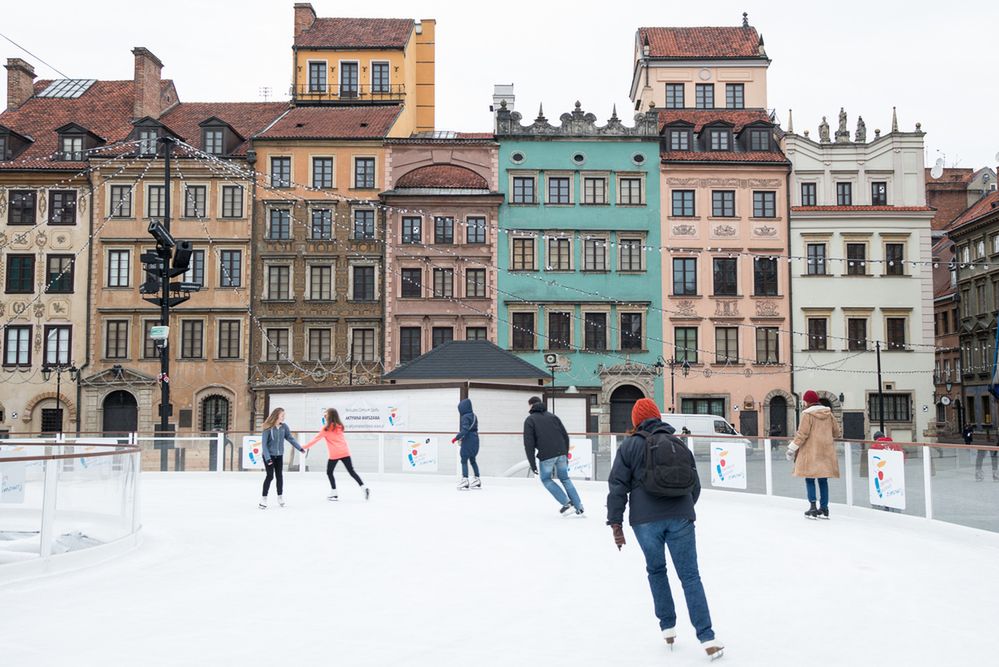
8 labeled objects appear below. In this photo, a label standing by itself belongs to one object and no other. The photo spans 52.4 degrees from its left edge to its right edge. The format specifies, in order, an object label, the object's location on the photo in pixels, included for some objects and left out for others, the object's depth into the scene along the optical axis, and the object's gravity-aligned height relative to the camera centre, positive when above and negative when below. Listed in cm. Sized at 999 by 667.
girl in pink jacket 1705 -96
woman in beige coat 1473 -90
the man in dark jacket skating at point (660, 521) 673 -94
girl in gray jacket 1605 -95
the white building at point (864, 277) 4638 +486
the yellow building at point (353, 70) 5203 +1613
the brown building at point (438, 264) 4638 +545
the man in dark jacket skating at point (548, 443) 1484 -89
